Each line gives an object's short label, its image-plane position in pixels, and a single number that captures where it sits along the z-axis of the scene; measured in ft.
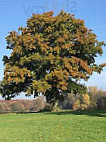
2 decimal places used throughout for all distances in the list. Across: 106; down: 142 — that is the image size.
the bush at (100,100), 147.89
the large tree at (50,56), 96.12
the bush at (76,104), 182.03
